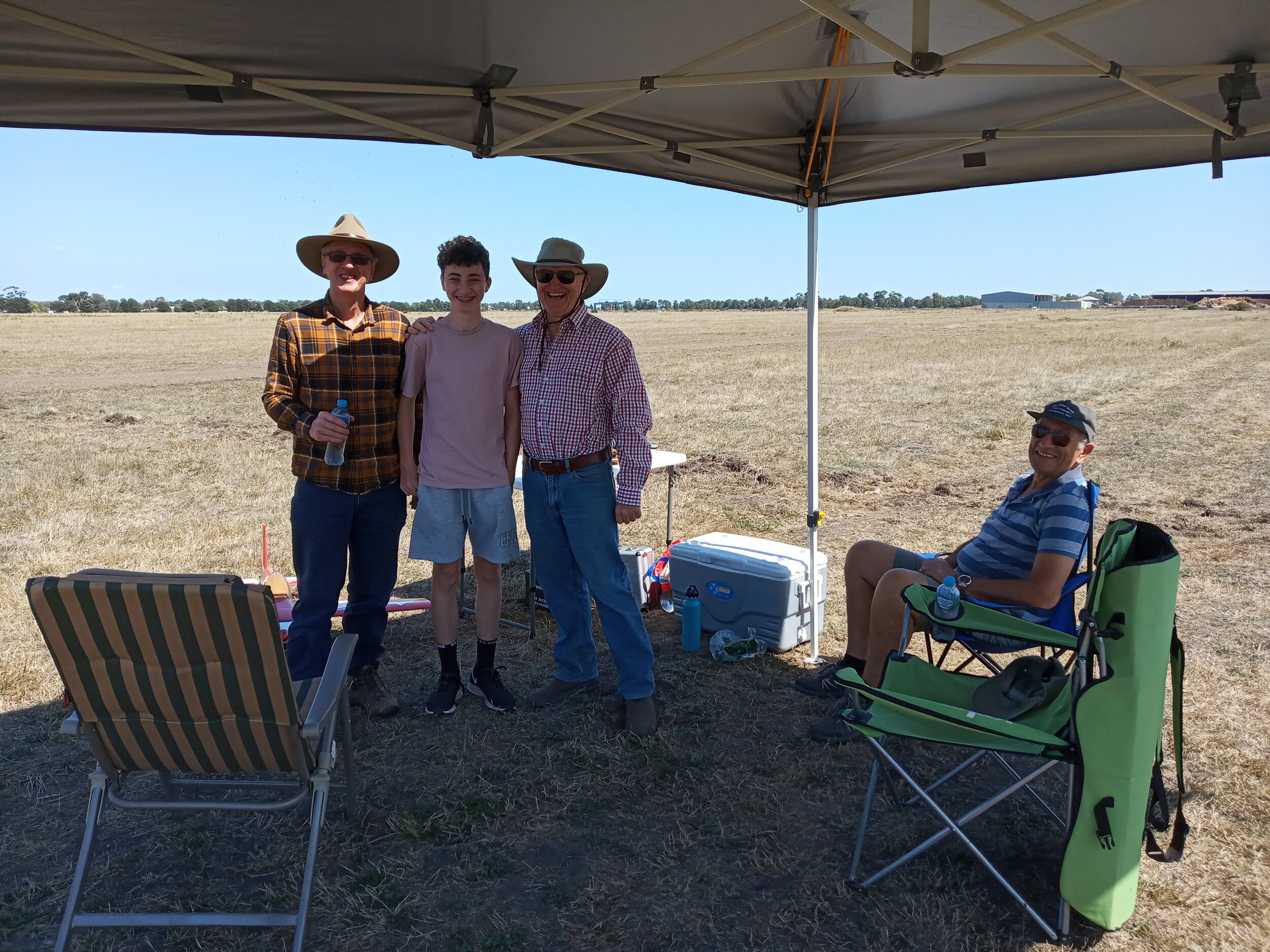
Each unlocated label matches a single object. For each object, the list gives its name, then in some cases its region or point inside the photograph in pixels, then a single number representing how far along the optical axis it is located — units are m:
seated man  3.40
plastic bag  4.60
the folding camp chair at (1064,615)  3.46
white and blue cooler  4.64
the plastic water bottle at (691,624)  4.76
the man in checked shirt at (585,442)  3.66
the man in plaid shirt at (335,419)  3.56
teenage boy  3.67
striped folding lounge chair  2.30
